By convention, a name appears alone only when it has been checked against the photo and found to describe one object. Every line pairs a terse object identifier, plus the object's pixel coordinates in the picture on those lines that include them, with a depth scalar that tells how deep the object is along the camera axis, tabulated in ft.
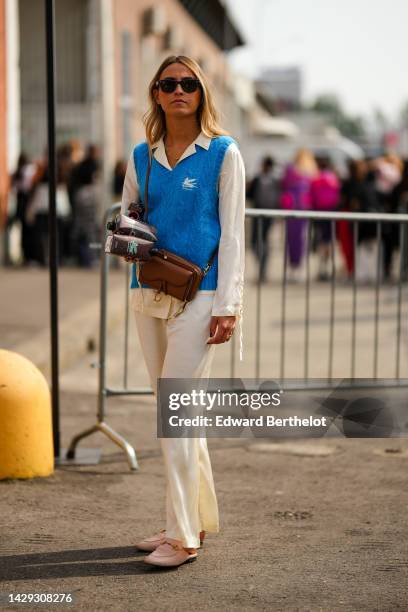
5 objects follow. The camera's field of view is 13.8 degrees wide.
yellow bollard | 26.94
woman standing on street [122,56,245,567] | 21.35
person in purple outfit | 84.18
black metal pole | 28.34
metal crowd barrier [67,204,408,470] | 29.86
